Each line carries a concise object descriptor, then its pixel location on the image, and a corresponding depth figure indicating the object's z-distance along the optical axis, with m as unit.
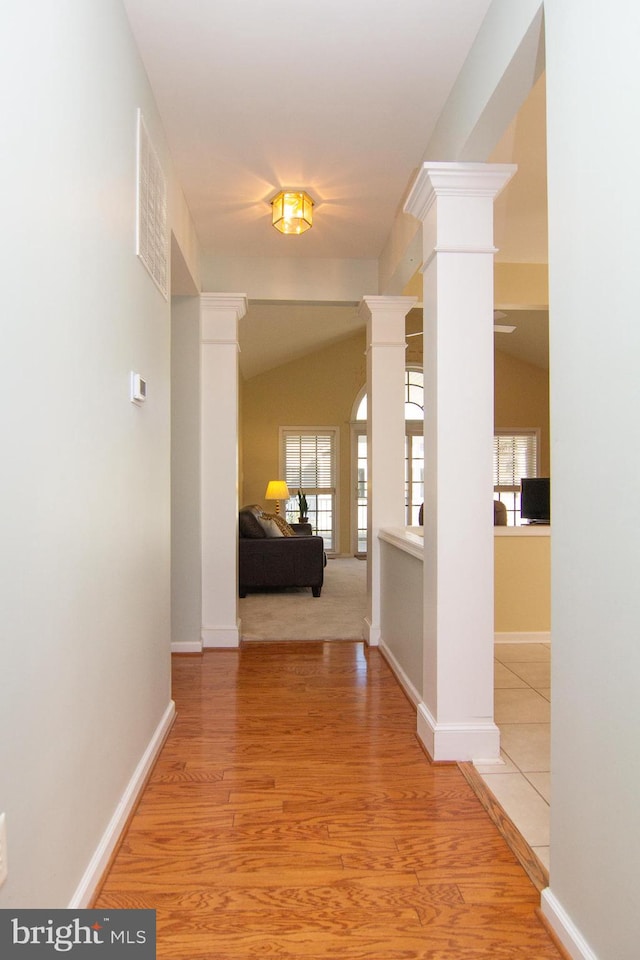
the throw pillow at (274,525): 6.62
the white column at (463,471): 2.60
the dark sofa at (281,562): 6.29
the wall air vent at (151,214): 2.35
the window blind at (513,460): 9.84
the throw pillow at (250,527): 6.45
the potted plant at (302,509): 9.41
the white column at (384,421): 4.39
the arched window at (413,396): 9.85
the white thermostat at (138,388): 2.21
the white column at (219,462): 4.33
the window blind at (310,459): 9.93
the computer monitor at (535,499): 8.02
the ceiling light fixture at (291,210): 3.46
